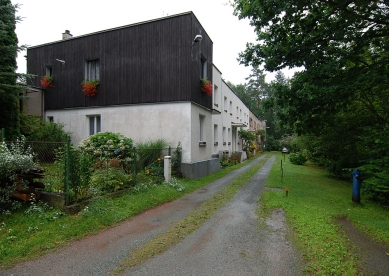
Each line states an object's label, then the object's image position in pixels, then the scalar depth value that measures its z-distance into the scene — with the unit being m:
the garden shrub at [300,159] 21.53
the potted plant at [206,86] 11.30
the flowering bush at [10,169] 4.68
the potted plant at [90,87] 11.43
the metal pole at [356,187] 7.15
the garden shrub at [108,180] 6.23
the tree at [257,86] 59.22
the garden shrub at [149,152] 8.81
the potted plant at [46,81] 12.66
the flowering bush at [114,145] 7.91
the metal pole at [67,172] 5.06
